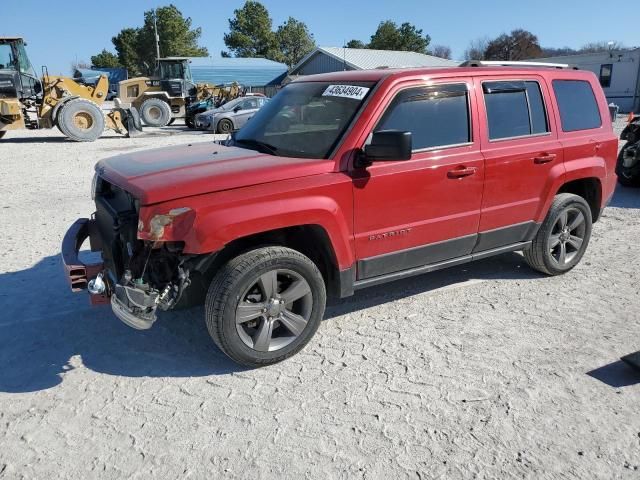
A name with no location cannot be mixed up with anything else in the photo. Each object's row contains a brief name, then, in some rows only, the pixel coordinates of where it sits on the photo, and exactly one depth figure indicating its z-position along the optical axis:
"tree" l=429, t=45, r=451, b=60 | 109.80
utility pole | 70.04
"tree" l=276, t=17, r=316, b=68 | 83.56
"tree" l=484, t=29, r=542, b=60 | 74.01
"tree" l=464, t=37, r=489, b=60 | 82.69
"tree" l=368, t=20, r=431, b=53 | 70.06
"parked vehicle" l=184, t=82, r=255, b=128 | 25.14
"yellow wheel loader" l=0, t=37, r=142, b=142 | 17.08
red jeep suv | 3.28
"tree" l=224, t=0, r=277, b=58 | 81.00
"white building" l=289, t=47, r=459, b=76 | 41.75
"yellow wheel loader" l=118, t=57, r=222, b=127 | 24.02
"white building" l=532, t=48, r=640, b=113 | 35.34
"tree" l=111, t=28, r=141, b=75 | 77.88
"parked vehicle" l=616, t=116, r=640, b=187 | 8.85
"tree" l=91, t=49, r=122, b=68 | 81.31
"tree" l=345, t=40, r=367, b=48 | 86.42
